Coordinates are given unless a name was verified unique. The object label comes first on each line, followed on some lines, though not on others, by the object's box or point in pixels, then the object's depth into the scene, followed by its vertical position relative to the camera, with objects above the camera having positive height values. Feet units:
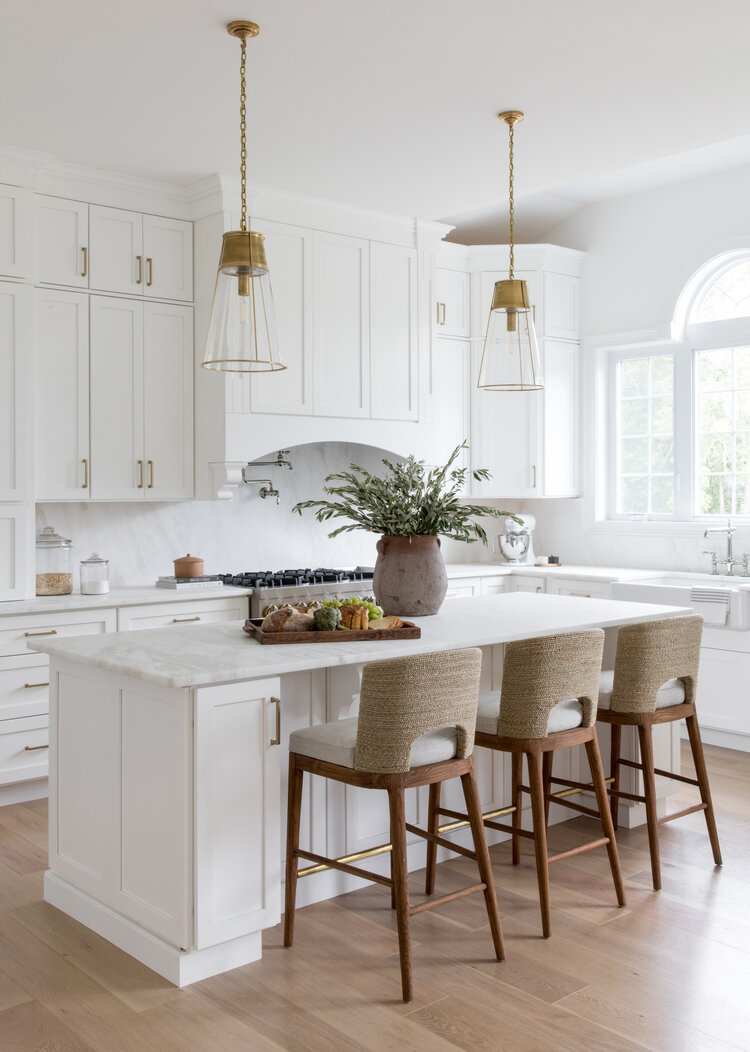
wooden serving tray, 9.84 -1.30
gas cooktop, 16.37 -1.21
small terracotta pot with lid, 16.53 -1.00
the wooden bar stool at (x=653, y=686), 10.86 -2.01
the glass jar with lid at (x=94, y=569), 15.78 -0.99
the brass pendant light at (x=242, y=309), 9.64 +1.97
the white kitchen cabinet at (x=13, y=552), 14.42 -0.66
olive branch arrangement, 11.57 +0.00
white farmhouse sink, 16.29 -1.46
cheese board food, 9.95 -1.23
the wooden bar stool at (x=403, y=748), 8.52 -2.18
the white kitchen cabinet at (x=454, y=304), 20.06 +4.20
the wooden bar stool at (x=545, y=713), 9.71 -2.09
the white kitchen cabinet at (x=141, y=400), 15.65 +1.75
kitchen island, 8.62 -2.58
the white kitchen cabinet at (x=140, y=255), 15.52 +4.09
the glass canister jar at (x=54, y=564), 15.24 -0.93
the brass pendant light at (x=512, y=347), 12.00 +1.97
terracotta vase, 11.62 -0.79
